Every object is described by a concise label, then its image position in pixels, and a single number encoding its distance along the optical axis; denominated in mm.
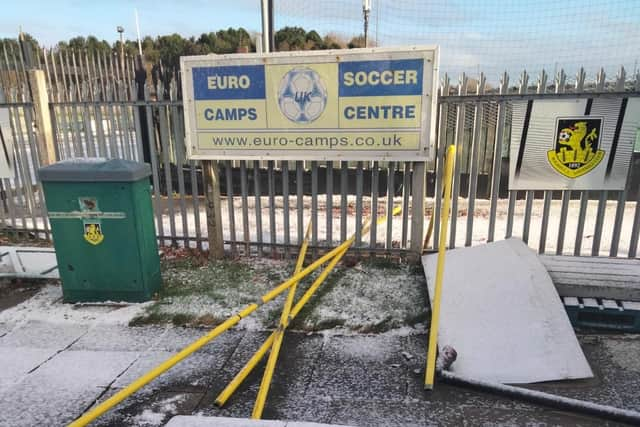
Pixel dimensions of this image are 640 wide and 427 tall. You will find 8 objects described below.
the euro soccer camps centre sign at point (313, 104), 4090
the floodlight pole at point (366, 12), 11440
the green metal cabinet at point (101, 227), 3770
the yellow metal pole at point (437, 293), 2741
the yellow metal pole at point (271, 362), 2477
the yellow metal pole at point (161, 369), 2271
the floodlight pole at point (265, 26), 5215
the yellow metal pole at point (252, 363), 2625
